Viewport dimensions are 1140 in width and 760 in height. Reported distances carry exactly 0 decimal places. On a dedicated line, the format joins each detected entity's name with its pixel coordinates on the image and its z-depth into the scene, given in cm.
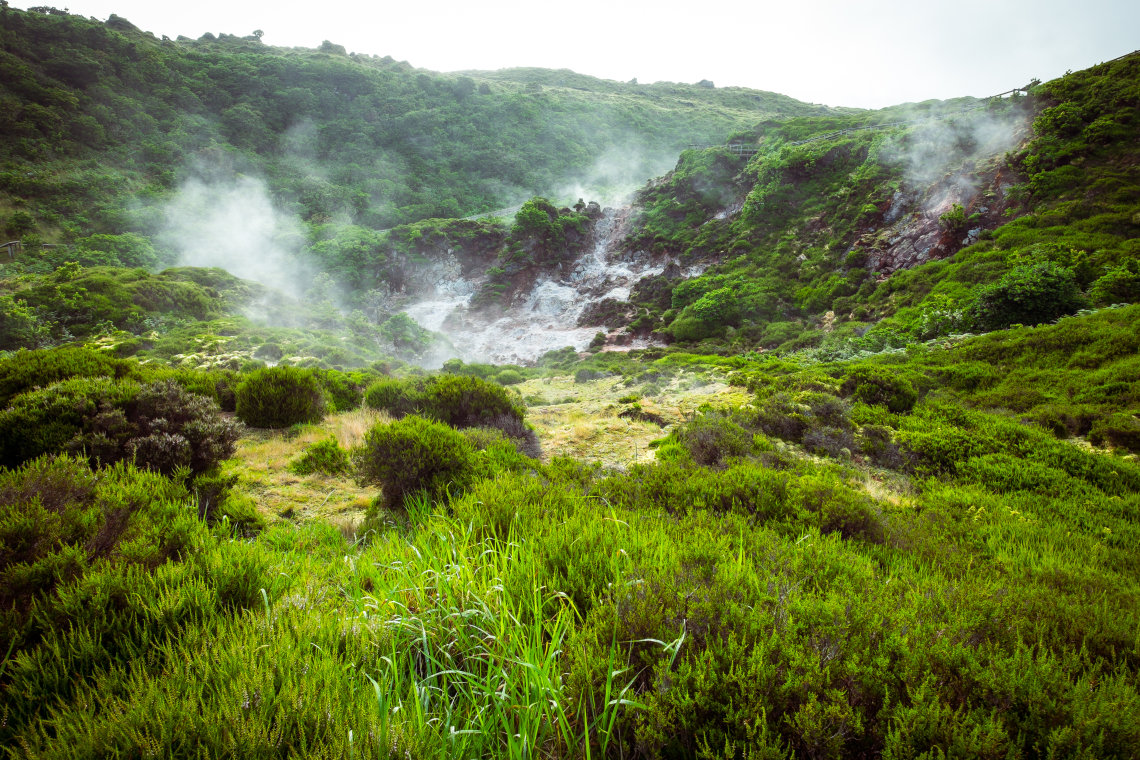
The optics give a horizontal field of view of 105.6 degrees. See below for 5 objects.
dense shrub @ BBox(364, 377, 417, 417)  792
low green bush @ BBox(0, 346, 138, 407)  516
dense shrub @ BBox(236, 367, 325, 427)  701
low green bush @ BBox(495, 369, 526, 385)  1816
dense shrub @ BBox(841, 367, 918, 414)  872
